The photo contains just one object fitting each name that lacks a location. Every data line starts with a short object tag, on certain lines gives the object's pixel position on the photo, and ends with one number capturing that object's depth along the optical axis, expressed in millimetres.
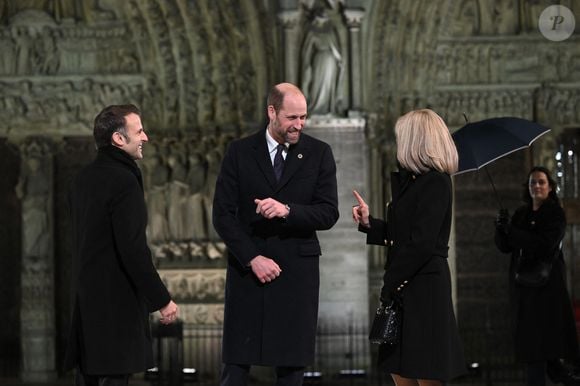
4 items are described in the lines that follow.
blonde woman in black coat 13023
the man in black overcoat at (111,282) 13055
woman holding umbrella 18641
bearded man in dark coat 13547
